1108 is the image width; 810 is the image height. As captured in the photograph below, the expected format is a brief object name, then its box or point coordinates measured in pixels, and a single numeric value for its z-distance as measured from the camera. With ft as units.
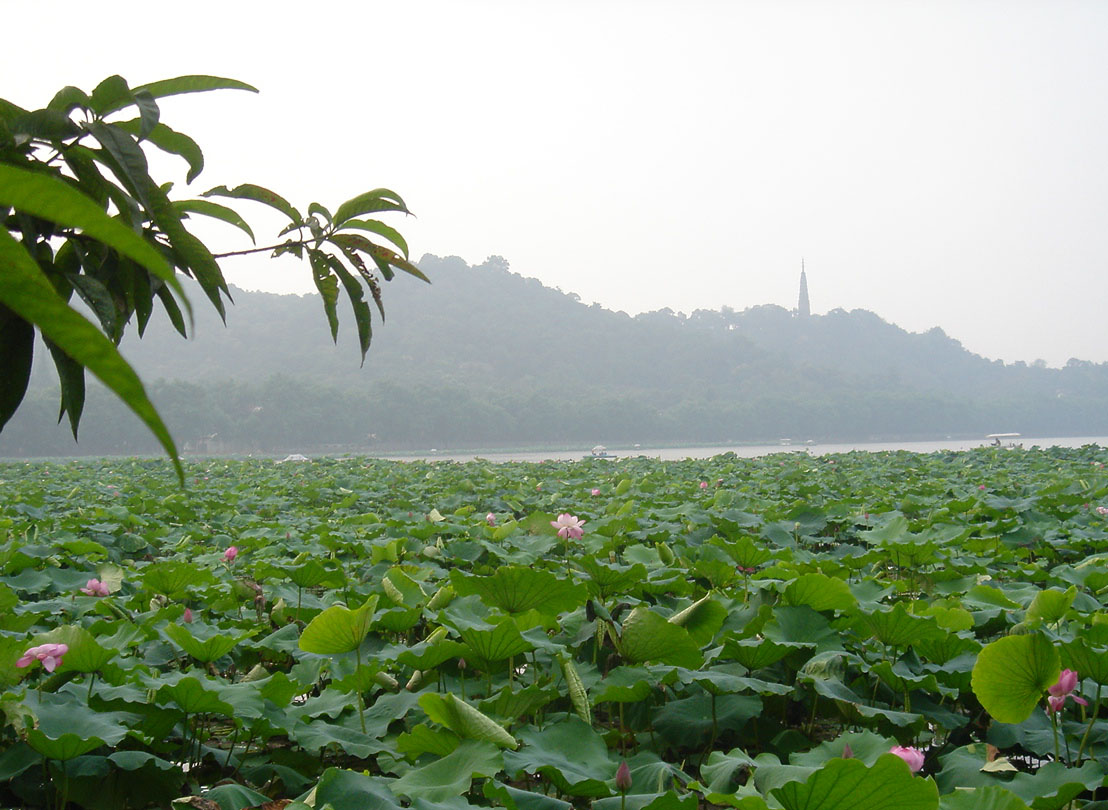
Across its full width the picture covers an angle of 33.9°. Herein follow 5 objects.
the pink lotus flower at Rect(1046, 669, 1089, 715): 23.72
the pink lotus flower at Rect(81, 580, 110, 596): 32.85
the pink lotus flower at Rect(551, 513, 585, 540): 34.34
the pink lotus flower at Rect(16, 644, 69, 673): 24.82
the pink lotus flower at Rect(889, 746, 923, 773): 22.53
